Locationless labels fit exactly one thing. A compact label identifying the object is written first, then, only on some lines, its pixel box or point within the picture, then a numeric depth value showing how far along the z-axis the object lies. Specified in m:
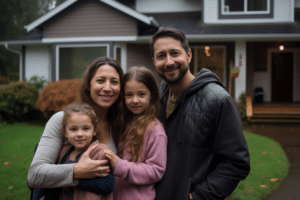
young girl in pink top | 2.06
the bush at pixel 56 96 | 9.77
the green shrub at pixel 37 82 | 12.48
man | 1.91
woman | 1.97
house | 11.77
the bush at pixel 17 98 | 10.83
